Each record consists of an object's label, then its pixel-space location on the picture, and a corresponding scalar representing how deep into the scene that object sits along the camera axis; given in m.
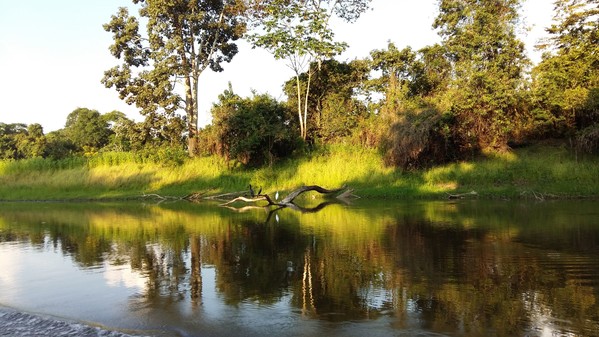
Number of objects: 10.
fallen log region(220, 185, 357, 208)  21.34
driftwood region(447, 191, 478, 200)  22.00
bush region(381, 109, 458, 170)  24.55
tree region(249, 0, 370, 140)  30.45
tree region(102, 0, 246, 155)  32.28
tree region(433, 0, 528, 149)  24.67
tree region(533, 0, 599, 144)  23.81
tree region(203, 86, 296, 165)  28.88
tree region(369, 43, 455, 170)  24.73
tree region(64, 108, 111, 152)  60.49
